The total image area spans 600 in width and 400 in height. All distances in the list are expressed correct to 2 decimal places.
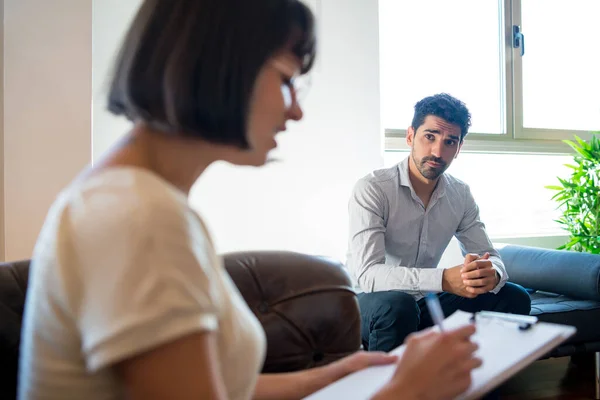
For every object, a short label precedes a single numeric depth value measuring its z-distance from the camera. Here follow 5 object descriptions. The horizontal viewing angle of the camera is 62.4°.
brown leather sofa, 1.05
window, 2.90
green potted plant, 2.89
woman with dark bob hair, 0.42
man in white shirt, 1.70
